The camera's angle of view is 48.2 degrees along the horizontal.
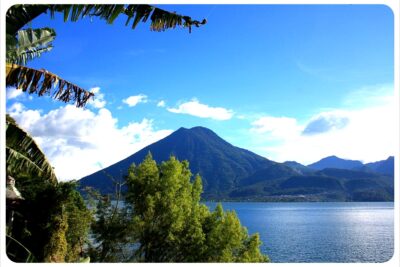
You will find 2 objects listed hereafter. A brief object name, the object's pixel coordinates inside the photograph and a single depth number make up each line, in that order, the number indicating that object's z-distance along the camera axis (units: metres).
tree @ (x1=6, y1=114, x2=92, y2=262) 14.55
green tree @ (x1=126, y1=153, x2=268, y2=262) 23.20
